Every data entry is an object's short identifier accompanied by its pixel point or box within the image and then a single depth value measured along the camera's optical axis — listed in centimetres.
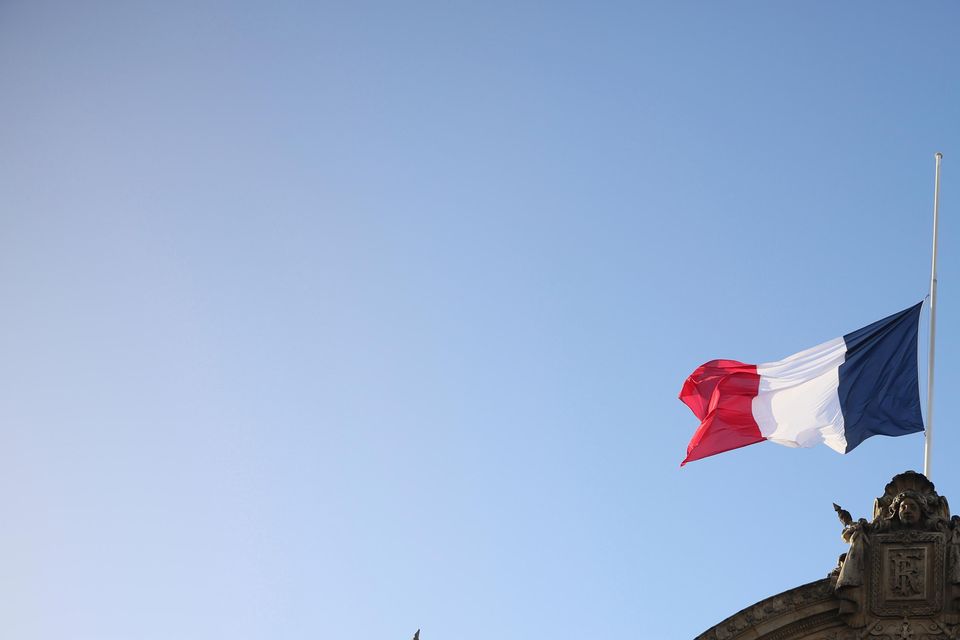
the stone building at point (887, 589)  3259
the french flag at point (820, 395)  3444
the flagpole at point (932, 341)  3403
